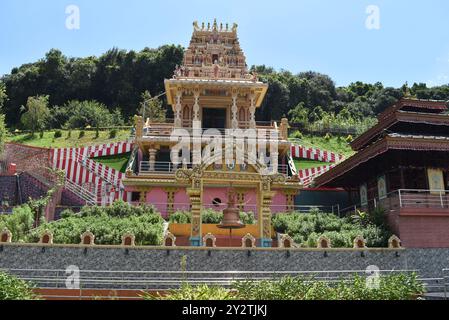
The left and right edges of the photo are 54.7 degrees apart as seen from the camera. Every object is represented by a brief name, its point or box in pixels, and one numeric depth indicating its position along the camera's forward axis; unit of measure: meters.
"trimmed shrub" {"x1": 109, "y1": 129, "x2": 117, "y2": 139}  52.56
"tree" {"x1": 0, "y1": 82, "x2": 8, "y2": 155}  30.38
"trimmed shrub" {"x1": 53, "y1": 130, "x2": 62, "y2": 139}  51.91
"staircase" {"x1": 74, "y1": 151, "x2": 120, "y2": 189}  32.61
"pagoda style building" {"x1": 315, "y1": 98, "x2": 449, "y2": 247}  17.45
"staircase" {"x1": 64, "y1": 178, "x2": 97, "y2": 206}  26.81
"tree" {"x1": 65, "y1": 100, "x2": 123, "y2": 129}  63.16
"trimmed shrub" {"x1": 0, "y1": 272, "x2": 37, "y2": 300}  8.52
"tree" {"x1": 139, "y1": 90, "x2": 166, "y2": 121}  57.62
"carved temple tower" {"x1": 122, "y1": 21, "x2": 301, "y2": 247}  27.40
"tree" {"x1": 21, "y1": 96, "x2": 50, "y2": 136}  57.11
